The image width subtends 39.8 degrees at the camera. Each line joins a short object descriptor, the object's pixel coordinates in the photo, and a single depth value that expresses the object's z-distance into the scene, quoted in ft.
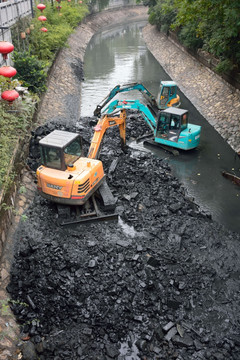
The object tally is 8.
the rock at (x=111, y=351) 23.97
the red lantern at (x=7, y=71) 41.22
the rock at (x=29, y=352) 23.13
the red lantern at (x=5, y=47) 40.50
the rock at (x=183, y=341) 24.94
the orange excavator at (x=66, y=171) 33.24
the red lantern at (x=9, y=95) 40.55
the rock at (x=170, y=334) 25.34
